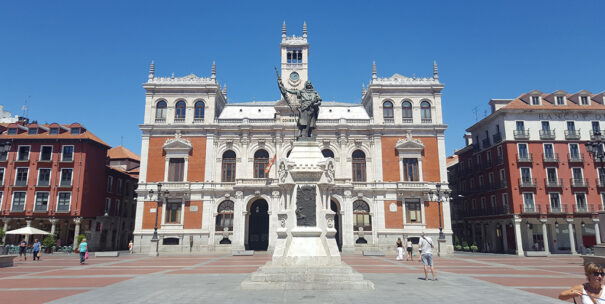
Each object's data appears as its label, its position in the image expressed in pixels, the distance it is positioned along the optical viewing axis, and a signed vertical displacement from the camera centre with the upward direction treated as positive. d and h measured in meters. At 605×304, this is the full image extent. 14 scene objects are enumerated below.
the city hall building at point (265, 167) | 38.62 +5.93
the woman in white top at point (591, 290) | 5.05 -0.87
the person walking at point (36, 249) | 26.84 -1.74
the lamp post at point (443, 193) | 38.90 +3.13
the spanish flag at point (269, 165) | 38.38 +5.80
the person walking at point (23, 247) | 27.43 -1.64
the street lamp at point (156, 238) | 34.97 -1.27
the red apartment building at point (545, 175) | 38.47 +5.05
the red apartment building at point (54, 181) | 39.97 +4.51
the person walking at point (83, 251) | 23.50 -1.67
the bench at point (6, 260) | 21.19 -2.03
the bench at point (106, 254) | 30.23 -2.36
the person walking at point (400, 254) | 27.12 -2.09
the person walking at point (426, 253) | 14.77 -1.10
